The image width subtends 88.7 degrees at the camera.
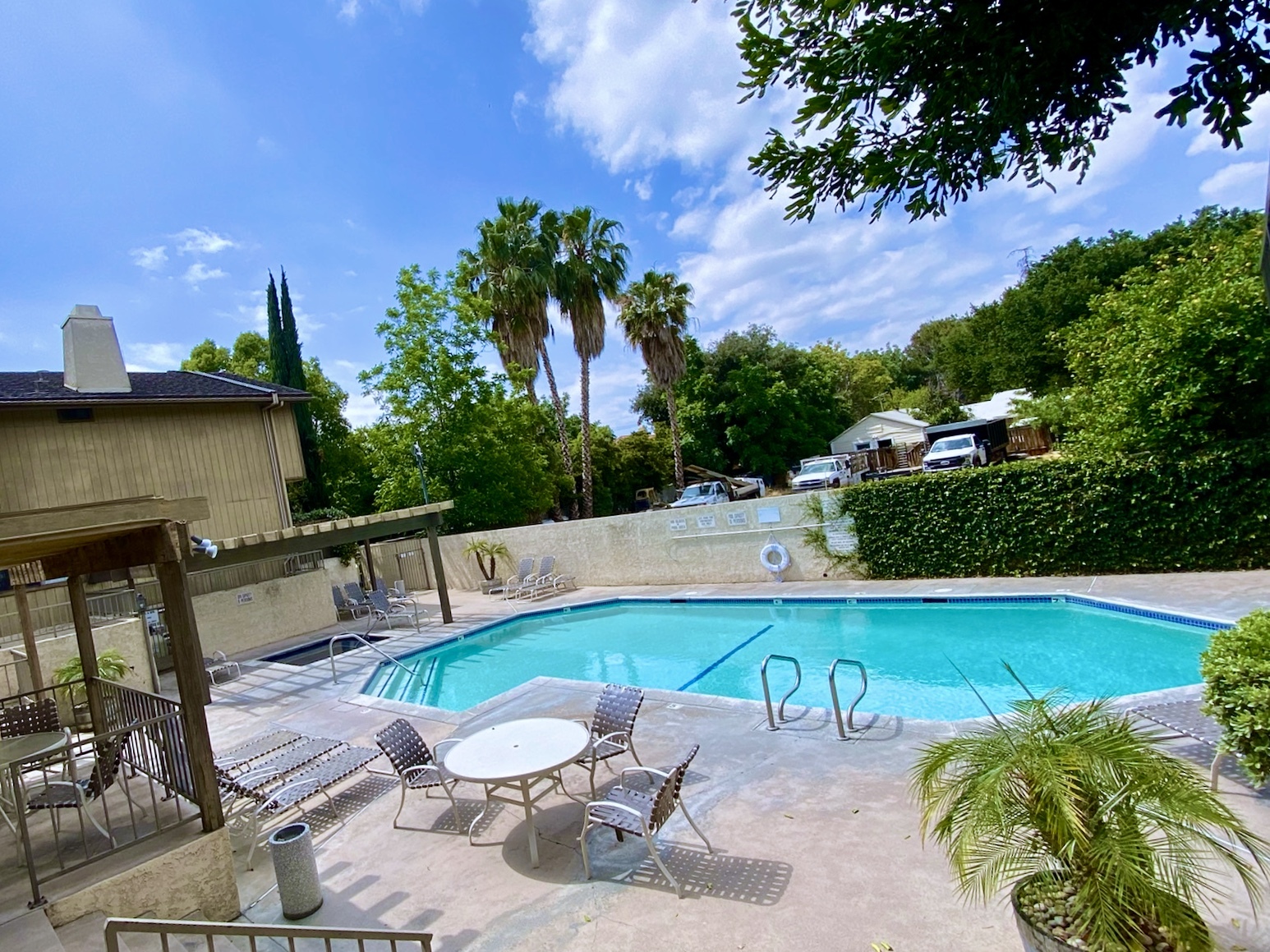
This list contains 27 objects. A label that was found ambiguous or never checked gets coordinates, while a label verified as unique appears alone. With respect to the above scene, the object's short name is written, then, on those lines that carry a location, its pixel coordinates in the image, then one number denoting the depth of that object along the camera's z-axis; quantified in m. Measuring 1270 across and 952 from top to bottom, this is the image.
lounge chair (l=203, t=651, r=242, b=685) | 12.15
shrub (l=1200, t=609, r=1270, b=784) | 3.86
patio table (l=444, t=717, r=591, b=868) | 4.74
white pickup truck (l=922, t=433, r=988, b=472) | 23.91
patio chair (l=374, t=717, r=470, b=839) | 5.52
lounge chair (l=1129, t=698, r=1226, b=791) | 4.36
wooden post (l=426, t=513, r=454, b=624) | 15.09
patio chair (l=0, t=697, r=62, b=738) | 6.52
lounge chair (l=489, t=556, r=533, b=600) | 17.86
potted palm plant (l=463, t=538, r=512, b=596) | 19.34
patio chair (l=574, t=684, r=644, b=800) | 5.78
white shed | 34.78
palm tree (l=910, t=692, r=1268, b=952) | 2.39
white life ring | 14.97
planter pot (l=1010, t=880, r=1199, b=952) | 2.55
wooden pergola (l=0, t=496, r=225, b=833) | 3.80
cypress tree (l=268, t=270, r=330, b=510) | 25.84
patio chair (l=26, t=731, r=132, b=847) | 4.94
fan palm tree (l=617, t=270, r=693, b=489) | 27.33
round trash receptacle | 4.32
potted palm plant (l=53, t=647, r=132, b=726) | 9.15
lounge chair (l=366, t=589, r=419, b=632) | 15.91
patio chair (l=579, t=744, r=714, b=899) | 4.18
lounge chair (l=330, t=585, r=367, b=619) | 17.00
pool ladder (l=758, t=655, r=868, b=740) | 6.15
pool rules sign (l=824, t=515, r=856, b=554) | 14.25
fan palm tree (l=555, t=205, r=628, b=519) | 24.27
